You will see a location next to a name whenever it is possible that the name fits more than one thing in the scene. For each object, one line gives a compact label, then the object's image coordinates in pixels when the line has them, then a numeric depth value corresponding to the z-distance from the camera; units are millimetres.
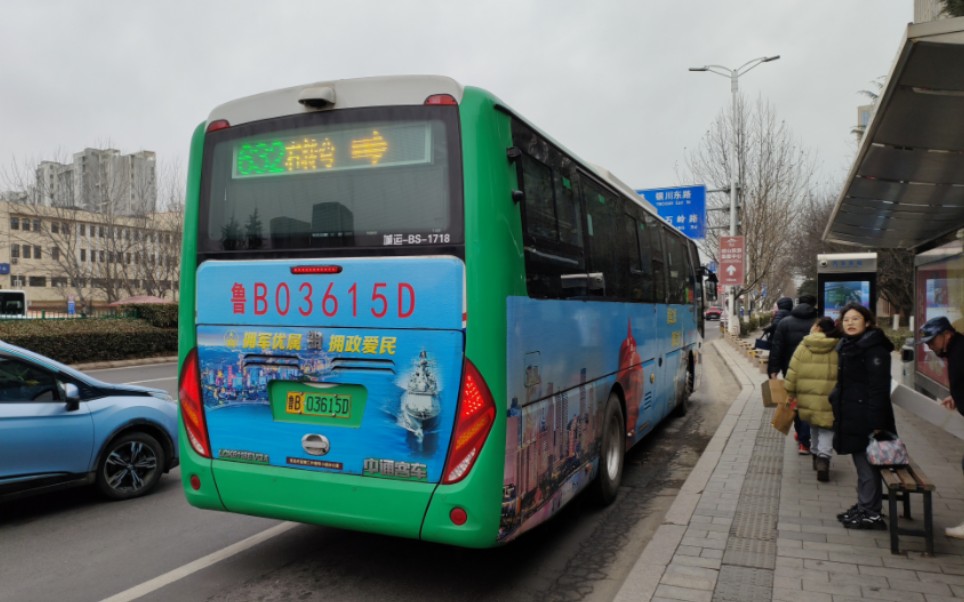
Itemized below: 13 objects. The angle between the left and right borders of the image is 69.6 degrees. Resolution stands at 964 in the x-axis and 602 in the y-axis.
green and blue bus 3996
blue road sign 25297
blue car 5625
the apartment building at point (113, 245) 34750
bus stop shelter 4227
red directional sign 24797
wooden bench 4719
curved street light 30284
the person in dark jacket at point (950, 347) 4625
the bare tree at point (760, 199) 34094
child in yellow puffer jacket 6695
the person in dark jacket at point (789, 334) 8516
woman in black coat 5219
